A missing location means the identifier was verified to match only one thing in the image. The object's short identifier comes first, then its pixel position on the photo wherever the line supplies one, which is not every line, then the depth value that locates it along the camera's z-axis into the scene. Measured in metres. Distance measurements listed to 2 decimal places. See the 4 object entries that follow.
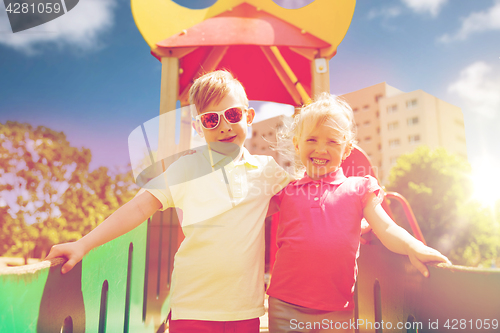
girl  0.96
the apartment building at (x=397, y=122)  32.06
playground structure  0.72
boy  0.97
